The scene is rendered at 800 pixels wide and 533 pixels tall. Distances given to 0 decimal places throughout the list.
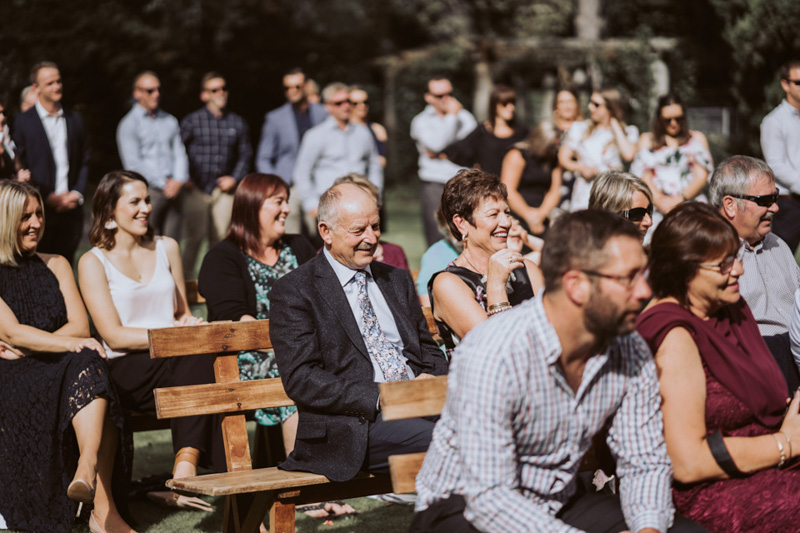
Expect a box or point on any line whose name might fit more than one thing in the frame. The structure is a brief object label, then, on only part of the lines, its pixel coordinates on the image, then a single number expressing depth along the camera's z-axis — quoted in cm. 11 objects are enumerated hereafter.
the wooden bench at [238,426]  851
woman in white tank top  1115
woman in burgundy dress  696
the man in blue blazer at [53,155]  1783
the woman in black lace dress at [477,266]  903
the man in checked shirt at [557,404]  621
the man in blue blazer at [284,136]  2347
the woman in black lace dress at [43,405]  1023
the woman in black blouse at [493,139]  1963
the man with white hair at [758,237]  1035
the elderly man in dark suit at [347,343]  855
